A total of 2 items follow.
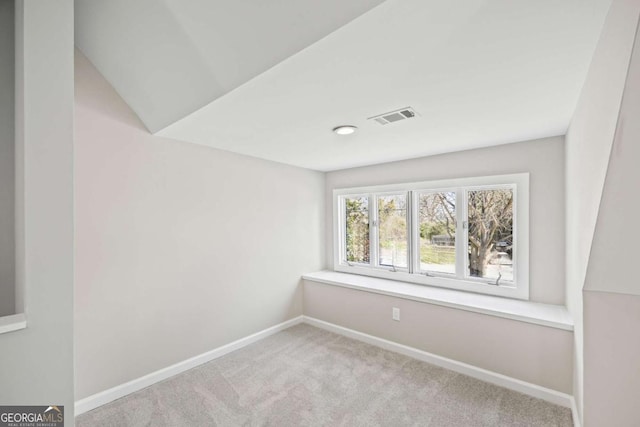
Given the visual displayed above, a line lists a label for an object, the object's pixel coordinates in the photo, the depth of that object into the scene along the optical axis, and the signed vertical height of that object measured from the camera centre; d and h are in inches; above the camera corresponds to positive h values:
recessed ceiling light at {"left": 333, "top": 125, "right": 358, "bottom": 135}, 88.4 +26.1
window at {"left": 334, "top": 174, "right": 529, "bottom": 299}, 109.3 -9.4
